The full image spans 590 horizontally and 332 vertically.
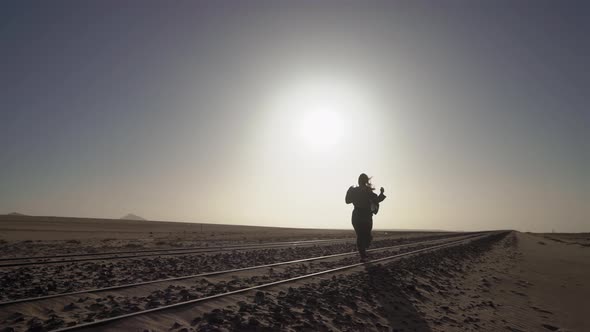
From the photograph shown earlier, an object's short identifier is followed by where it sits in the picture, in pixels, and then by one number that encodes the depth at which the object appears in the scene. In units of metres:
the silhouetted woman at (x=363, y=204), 11.23
